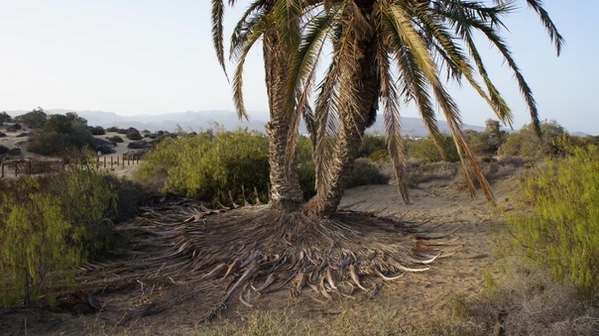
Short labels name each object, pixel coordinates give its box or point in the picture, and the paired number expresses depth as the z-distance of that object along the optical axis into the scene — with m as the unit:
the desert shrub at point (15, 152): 32.28
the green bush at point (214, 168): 13.14
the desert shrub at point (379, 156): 23.58
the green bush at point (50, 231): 6.34
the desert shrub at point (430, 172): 17.89
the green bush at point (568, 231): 5.38
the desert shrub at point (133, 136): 48.39
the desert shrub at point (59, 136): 33.22
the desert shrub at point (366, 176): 17.47
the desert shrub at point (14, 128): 42.68
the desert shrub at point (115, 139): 44.19
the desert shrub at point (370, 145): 27.61
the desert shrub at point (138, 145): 42.50
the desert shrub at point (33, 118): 44.67
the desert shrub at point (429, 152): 23.41
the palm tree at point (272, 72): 9.23
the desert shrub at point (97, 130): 48.24
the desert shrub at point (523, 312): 5.05
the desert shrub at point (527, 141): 22.84
